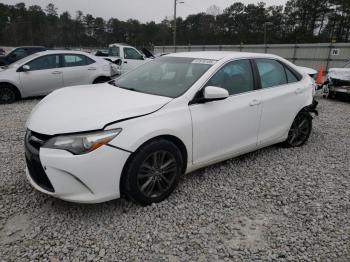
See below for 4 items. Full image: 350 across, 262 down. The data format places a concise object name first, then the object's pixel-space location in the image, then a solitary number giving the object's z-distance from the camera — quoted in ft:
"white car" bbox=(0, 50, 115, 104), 26.20
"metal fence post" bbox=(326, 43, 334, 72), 61.74
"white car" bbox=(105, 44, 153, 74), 42.86
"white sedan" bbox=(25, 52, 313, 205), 8.63
